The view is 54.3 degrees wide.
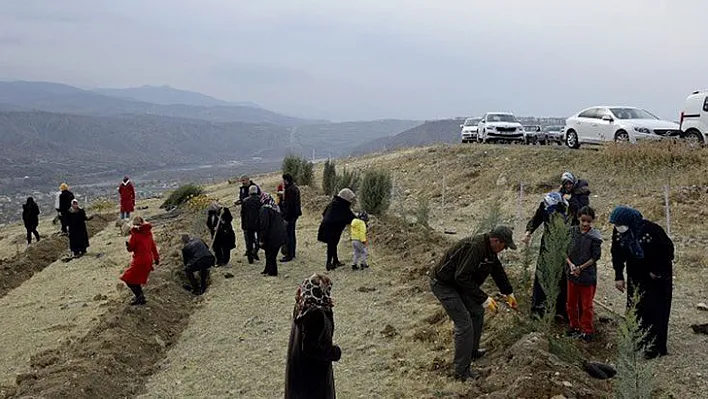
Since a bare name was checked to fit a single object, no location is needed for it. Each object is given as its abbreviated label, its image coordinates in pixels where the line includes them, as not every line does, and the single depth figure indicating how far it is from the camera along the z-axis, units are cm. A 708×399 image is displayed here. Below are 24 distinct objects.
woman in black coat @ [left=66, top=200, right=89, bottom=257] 1614
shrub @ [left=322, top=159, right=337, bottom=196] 2239
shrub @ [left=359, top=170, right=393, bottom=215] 1778
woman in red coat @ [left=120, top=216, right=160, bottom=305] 1044
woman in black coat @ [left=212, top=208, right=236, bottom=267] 1312
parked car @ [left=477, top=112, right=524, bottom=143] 2883
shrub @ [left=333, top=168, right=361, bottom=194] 2027
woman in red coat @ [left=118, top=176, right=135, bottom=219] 2121
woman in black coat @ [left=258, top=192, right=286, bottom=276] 1202
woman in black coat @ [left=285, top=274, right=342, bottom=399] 459
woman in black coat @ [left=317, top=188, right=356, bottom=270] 1171
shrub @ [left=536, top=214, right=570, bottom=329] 696
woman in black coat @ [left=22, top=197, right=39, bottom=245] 2002
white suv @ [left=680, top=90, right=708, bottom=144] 1828
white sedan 1997
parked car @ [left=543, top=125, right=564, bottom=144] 2964
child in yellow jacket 1167
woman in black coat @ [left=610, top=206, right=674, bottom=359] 677
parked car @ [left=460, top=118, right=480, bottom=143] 3118
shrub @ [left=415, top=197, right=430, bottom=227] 1534
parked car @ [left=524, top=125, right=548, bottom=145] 2945
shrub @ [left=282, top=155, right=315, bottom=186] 2538
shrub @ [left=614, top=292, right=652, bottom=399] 495
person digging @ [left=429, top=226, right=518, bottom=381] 614
